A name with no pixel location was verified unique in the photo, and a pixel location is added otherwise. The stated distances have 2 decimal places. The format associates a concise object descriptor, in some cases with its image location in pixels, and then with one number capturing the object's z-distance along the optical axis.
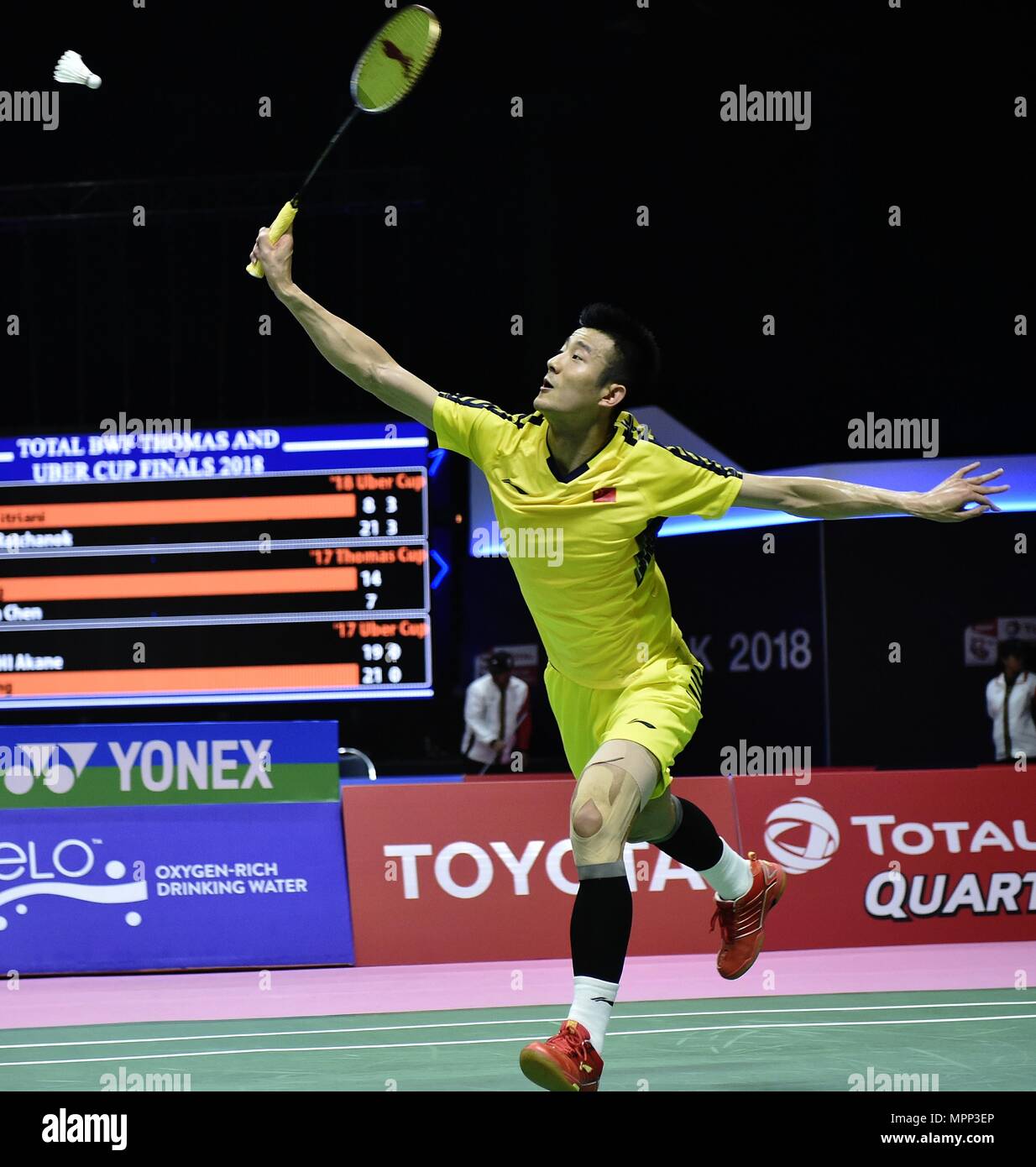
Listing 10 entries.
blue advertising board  7.35
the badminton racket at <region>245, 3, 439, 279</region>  4.78
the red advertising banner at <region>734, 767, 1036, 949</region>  7.66
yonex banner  7.51
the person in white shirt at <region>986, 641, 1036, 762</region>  12.19
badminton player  4.28
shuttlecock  7.30
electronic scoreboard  10.42
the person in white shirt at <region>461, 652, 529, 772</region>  13.33
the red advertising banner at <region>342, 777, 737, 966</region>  7.45
